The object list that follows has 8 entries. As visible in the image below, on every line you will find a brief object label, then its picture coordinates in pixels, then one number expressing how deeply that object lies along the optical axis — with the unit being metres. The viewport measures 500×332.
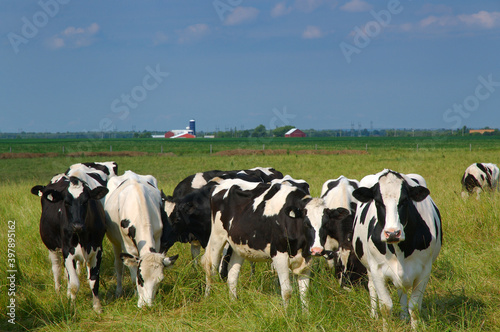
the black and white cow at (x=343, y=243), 14.10
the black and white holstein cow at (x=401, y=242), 10.29
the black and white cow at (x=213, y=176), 20.33
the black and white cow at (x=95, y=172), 17.45
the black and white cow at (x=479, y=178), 30.29
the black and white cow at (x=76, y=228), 13.67
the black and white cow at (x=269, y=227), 12.25
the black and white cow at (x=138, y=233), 13.08
